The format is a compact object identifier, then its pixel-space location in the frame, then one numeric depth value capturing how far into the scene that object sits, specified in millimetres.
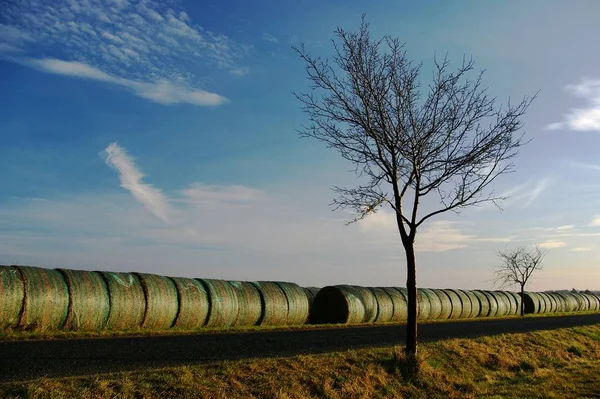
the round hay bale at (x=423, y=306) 35312
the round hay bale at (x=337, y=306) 28484
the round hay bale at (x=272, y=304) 24642
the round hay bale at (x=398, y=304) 32688
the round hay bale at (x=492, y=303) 45406
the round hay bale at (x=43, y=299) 16734
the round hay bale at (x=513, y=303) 49612
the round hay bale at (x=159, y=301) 20031
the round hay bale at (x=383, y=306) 31109
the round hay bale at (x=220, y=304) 22328
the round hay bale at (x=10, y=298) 16156
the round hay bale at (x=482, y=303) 43938
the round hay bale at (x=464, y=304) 40553
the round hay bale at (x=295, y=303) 25969
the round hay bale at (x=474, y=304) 42188
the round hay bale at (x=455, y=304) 39219
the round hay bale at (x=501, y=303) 47031
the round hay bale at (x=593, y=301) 74375
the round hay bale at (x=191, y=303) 21203
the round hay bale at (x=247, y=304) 23531
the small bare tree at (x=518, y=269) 57525
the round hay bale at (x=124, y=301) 18969
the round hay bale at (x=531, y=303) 55281
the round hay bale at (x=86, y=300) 17828
